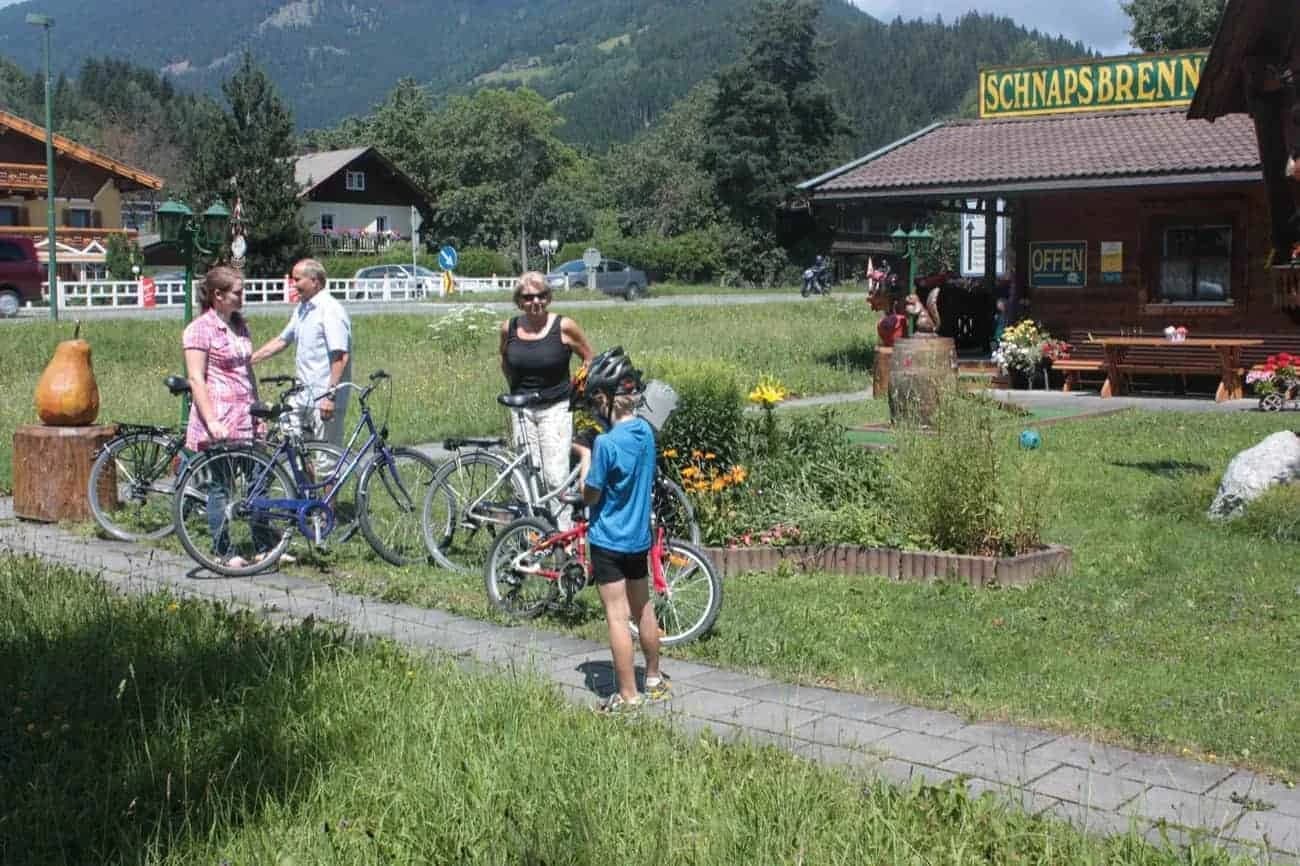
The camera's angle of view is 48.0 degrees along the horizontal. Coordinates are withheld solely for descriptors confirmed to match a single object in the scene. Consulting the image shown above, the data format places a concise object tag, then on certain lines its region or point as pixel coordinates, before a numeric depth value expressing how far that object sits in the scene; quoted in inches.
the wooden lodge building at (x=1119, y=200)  837.8
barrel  561.0
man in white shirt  396.8
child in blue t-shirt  243.6
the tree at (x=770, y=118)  3083.2
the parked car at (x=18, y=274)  1491.1
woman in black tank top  347.9
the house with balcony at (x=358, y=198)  3120.1
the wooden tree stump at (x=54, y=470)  451.2
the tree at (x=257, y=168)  2257.6
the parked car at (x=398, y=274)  2116.1
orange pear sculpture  451.2
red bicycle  285.4
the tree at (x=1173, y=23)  2028.8
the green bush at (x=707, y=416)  397.7
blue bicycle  366.6
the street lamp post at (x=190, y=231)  501.0
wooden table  786.8
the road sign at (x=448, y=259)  1990.7
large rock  393.7
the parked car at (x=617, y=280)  2158.0
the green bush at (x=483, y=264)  2659.9
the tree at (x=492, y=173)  3403.1
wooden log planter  337.4
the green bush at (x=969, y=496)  349.4
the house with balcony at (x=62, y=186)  2043.6
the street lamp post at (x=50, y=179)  1355.8
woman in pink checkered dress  371.2
